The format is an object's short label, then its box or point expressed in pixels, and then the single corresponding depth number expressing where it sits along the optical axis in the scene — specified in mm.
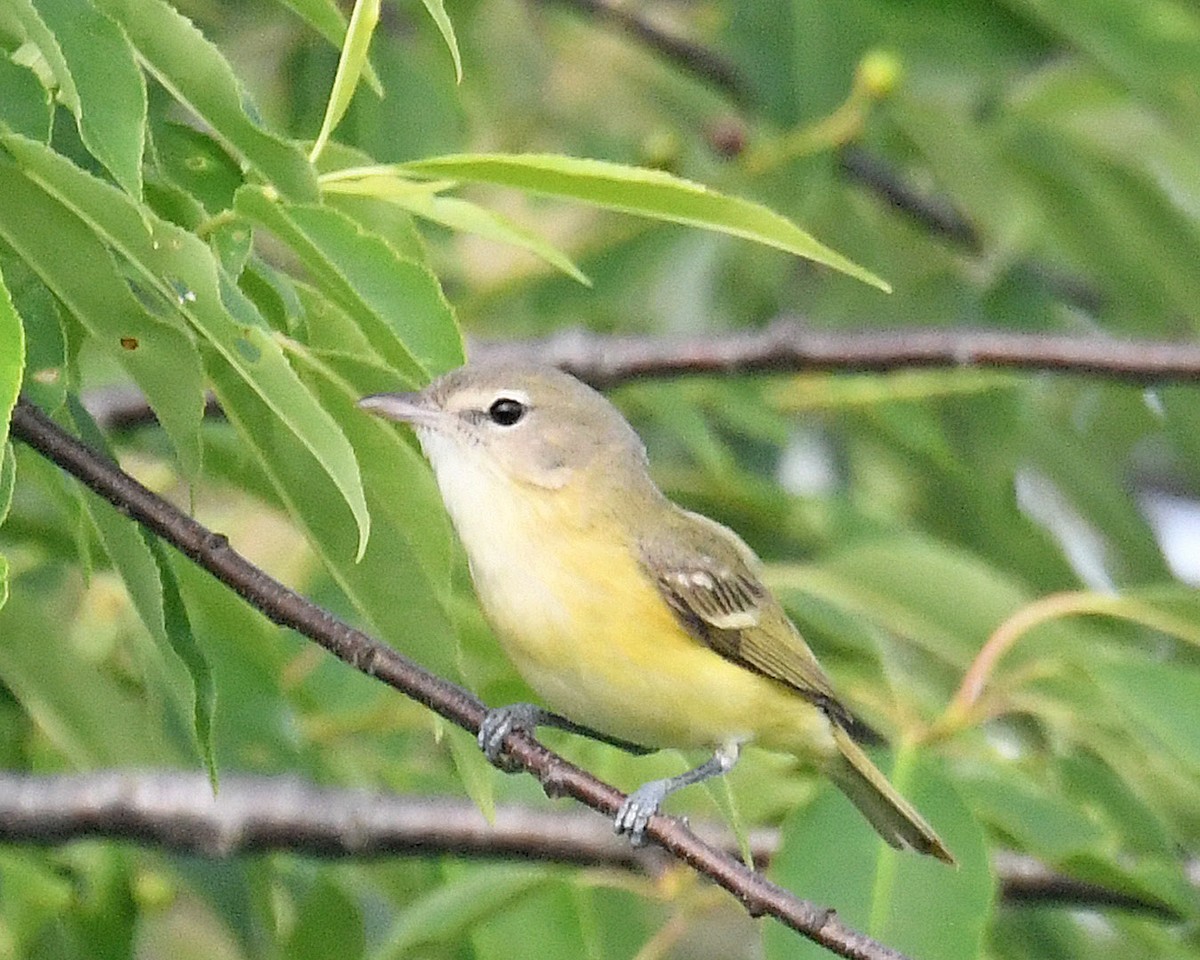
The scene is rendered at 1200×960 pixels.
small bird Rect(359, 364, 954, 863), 5957
